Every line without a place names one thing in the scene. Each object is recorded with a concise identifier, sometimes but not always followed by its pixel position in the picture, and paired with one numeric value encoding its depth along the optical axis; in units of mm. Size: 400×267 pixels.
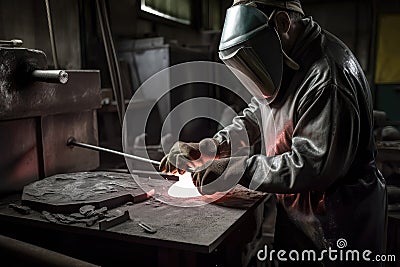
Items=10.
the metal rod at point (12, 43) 1672
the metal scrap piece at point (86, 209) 1266
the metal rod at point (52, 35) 2045
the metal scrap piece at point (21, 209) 1328
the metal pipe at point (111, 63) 2539
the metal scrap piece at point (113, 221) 1167
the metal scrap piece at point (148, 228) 1146
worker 1193
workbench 1127
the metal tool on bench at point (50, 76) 1489
